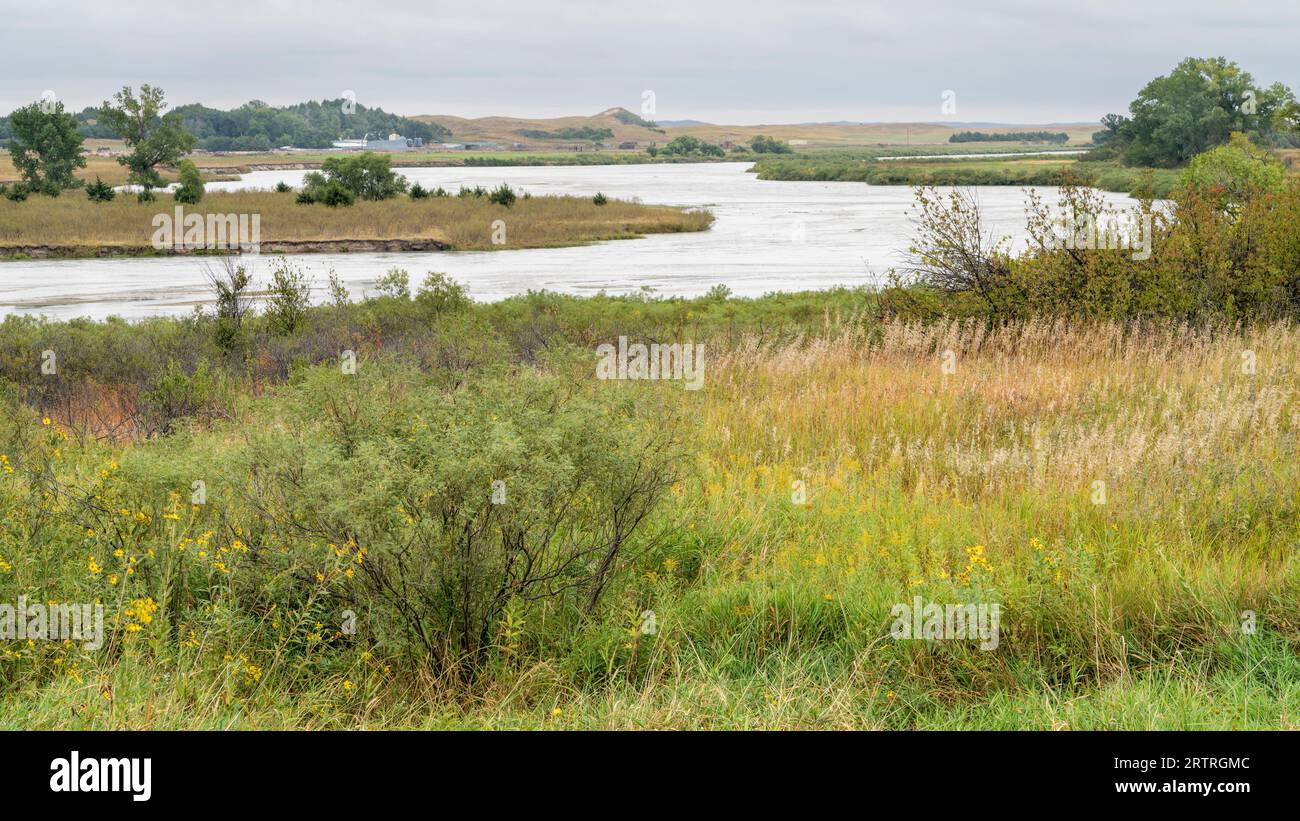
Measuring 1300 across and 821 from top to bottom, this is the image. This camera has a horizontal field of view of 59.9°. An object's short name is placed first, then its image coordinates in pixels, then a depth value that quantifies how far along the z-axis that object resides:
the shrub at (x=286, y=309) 20.11
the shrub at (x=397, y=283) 22.96
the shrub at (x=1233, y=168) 39.76
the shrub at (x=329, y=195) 59.12
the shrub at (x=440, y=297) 22.38
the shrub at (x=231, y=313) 18.59
